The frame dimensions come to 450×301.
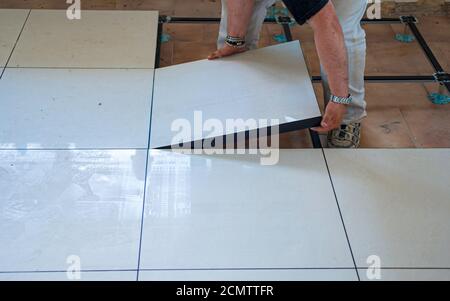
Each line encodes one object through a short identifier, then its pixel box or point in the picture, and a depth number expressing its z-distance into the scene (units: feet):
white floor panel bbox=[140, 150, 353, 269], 5.36
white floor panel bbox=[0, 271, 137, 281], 5.08
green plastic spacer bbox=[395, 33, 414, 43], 8.92
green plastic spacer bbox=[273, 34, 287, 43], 8.80
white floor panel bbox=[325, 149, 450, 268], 5.47
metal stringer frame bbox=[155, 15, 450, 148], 6.90
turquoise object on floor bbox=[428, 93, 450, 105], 7.70
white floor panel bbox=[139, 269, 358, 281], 5.14
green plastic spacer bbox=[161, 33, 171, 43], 8.81
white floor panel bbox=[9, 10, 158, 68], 7.95
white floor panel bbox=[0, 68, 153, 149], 6.64
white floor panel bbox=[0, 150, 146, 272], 5.31
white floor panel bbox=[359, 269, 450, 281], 5.20
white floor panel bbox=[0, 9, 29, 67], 8.10
